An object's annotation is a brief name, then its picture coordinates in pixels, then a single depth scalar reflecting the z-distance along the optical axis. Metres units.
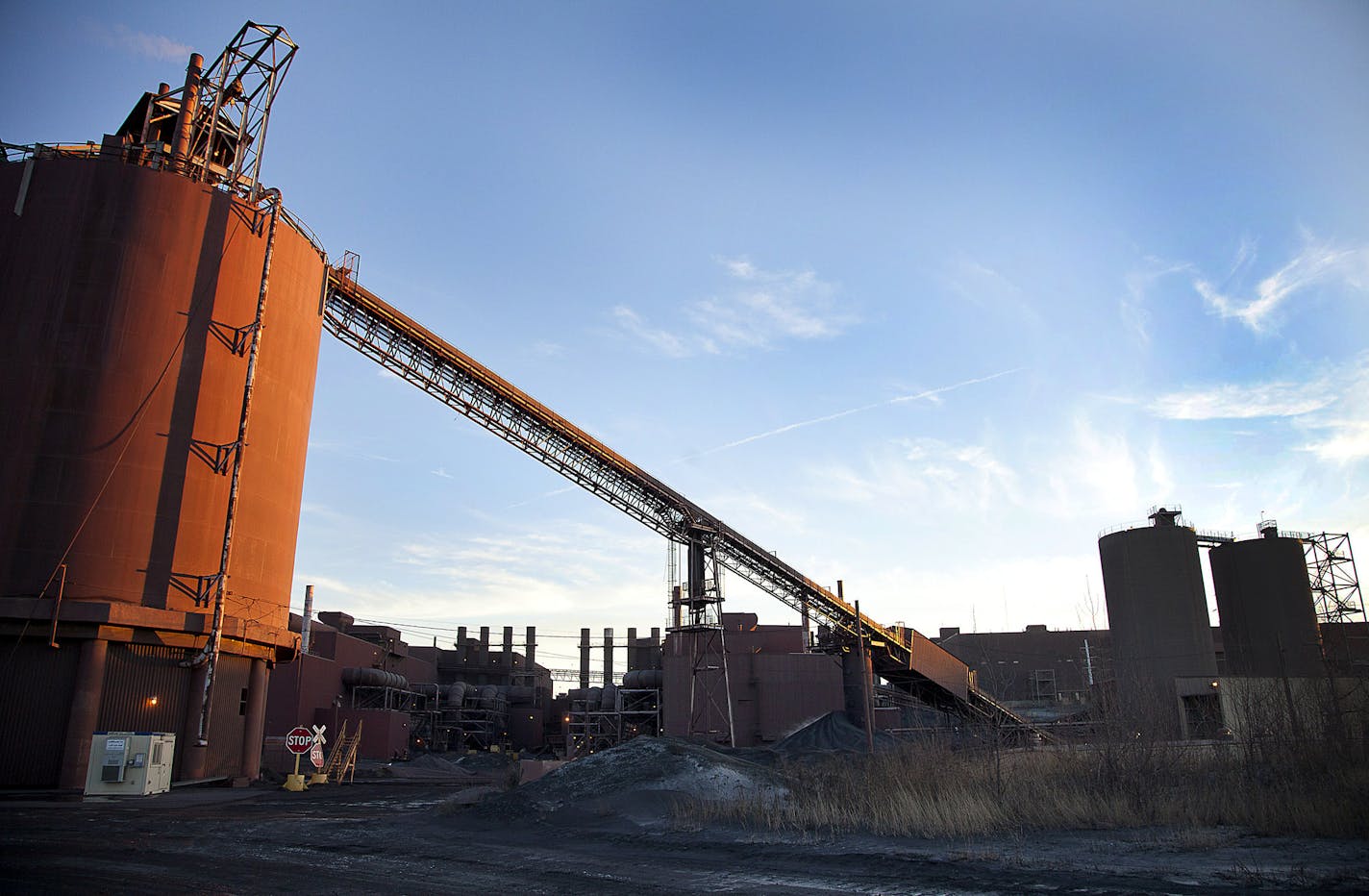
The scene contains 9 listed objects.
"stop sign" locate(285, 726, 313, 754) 22.08
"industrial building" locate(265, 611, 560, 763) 38.88
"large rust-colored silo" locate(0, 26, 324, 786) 20.12
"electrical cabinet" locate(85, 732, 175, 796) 18.48
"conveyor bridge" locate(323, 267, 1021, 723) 28.83
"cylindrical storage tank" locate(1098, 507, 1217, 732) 38.34
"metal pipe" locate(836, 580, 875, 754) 31.81
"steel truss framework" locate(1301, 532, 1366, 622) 46.12
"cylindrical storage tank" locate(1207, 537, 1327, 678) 41.41
